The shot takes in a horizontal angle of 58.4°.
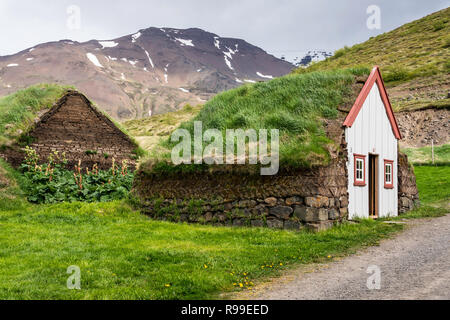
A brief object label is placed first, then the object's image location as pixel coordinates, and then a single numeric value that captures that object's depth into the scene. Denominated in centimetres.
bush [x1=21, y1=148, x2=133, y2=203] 1853
